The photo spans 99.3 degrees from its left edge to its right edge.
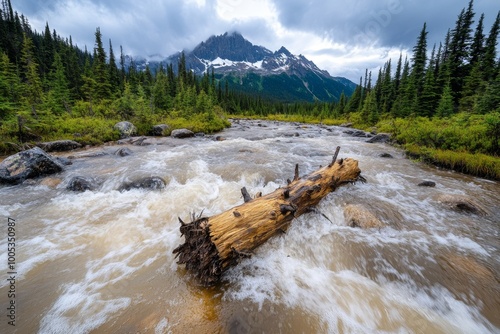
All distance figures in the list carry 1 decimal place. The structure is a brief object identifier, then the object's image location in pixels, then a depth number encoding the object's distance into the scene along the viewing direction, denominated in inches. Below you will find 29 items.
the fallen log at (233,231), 131.6
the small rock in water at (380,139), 733.9
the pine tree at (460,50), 1213.0
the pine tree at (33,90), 680.4
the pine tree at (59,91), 814.4
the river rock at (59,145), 492.7
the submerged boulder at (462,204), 236.2
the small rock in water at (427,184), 308.7
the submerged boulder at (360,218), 204.5
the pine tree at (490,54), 1042.7
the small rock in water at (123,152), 472.8
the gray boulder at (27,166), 303.3
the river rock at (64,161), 391.9
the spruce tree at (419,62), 1236.2
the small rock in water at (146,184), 290.0
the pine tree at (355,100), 2054.6
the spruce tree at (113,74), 1418.6
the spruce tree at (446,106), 920.8
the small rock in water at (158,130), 800.4
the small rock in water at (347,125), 1523.1
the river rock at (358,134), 952.4
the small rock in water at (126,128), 729.5
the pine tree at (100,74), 1183.4
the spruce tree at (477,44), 1255.5
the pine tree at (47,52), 1838.7
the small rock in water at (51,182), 297.6
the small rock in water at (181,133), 770.8
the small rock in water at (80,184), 282.4
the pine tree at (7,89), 566.3
